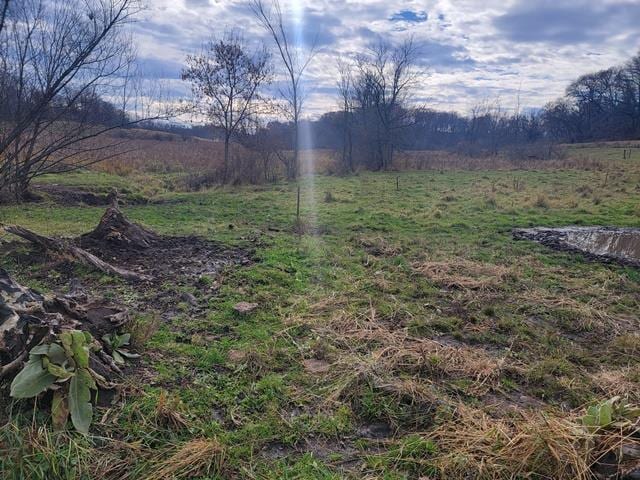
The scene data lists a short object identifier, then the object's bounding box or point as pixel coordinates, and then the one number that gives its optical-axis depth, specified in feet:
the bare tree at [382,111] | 96.99
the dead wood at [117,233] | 22.16
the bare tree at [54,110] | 13.41
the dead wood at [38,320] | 9.05
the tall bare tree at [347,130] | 94.92
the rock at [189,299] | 15.89
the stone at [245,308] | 15.14
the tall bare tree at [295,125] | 49.03
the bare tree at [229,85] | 56.29
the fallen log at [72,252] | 18.33
